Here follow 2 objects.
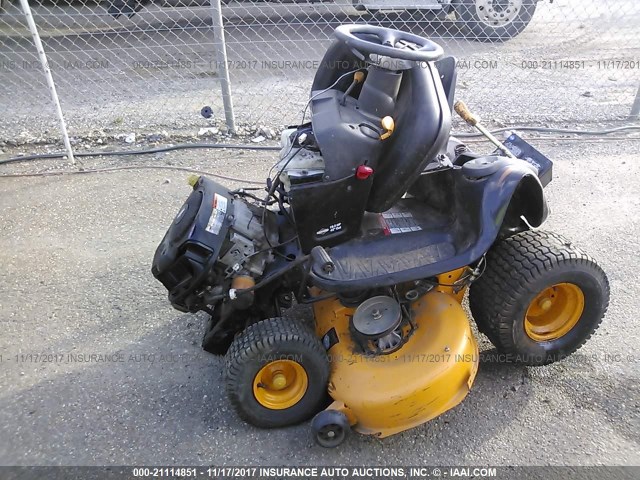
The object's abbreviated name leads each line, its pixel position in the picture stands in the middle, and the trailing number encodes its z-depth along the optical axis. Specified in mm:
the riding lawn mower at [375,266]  2232
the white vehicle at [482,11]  6633
